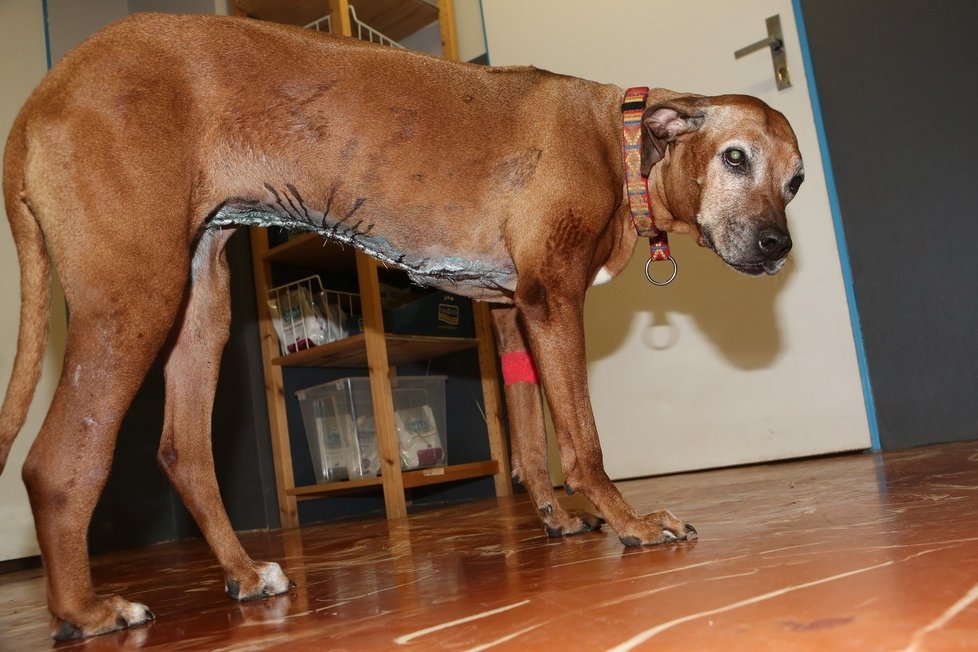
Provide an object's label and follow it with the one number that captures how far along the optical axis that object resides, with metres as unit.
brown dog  1.39
